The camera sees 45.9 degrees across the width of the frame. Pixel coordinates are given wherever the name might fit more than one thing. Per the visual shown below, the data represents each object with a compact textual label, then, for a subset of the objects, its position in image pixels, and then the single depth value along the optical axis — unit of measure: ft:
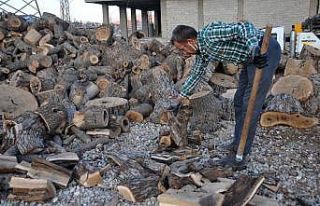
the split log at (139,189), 10.78
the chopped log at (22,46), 30.29
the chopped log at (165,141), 14.57
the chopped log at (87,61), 25.52
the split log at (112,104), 17.62
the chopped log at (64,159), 12.68
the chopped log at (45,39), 31.07
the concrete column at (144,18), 84.28
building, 54.80
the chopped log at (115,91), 20.57
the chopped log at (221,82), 20.95
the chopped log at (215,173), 10.94
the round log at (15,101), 19.42
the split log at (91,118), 16.05
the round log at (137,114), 18.30
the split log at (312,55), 24.60
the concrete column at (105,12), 67.62
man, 10.85
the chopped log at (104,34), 28.63
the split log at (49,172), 11.78
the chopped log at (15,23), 33.17
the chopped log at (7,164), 12.33
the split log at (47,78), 22.20
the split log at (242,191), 9.06
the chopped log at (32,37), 31.48
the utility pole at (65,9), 107.65
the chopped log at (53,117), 15.61
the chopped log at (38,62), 25.77
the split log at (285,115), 15.97
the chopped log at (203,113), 16.63
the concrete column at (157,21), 85.90
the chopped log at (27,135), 13.92
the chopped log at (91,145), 14.53
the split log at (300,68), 22.07
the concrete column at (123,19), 70.26
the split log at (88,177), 12.00
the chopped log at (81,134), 15.85
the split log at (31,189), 11.14
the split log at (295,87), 17.99
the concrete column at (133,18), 79.36
